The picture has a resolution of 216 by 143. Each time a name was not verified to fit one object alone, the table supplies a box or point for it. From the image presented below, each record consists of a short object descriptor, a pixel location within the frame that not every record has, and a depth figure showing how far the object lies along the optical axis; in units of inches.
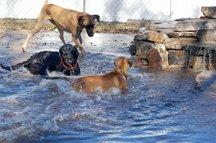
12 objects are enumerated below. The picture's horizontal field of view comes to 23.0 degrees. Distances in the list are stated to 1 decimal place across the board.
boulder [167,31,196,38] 469.7
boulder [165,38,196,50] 462.3
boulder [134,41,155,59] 466.6
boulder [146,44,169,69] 458.3
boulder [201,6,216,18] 481.4
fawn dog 490.0
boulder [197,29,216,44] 453.4
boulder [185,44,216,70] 433.1
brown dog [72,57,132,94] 325.1
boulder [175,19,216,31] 462.9
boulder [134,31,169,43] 467.8
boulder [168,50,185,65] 460.4
